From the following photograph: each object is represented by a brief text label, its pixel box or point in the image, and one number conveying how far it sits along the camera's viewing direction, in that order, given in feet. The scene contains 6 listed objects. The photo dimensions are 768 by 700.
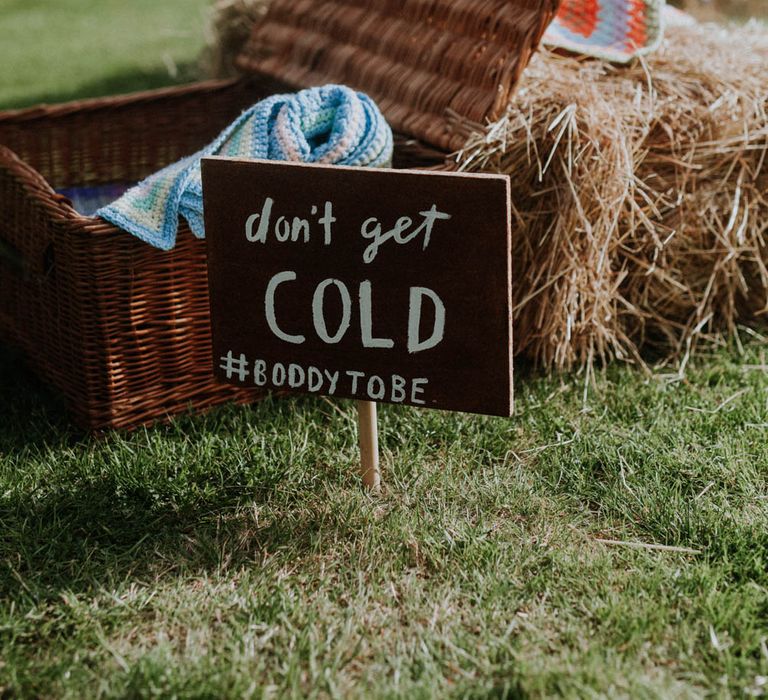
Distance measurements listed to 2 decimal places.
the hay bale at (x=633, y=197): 7.42
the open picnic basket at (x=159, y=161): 6.85
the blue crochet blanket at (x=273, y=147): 6.66
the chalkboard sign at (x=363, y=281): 5.34
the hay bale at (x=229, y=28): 12.77
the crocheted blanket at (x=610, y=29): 8.27
